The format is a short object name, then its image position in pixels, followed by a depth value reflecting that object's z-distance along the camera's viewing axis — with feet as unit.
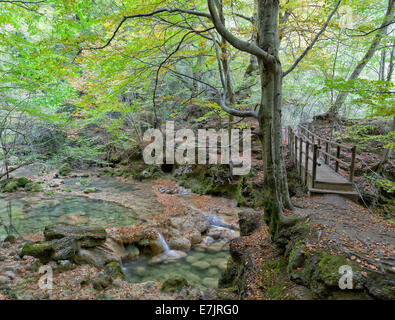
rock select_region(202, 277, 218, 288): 18.28
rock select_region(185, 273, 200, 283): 18.78
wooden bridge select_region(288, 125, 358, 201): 21.02
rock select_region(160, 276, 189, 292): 15.06
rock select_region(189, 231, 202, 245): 25.30
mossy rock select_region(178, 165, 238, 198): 37.50
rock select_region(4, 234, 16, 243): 19.78
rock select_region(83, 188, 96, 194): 41.98
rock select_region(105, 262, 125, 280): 16.73
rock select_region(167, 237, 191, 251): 23.93
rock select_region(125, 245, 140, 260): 21.62
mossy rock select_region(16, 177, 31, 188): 41.90
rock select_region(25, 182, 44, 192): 40.81
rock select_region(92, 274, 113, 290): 14.55
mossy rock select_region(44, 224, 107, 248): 19.54
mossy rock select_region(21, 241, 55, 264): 16.59
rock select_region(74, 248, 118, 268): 17.76
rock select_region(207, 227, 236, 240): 26.61
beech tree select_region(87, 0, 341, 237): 14.73
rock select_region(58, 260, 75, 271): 16.07
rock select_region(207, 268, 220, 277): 19.91
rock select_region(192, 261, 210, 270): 20.95
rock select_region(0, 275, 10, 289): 13.23
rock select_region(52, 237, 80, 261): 16.82
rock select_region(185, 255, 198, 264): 21.86
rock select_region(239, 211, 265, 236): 20.76
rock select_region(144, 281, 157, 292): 15.50
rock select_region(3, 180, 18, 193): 38.91
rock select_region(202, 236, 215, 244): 25.68
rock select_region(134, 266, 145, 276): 19.43
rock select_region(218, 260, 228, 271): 20.80
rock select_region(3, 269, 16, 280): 14.18
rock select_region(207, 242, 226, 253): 24.00
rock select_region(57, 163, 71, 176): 53.57
